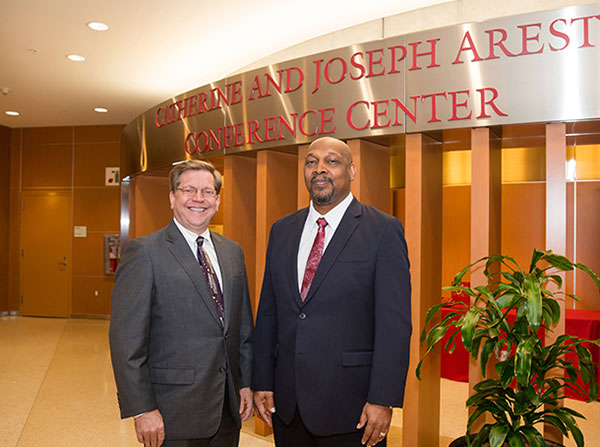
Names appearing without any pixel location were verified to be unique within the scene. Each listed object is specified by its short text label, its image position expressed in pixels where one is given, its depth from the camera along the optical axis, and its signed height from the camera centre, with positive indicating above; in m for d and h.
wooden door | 9.29 -0.43
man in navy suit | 1.86 -0.33
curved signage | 2.81 +0.90
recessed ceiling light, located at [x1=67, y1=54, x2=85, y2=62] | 5.62 +1.85
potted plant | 2.38 -0.56
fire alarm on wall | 9.12 +0.93
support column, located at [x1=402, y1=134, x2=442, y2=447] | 3.28 -0.21
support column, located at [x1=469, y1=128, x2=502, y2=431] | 3.10 +0.17
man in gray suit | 1.90 -0.37
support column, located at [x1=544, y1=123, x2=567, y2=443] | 2.91 +0.21
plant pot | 2.68 -1.10
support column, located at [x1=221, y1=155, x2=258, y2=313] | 4.35 +0.23
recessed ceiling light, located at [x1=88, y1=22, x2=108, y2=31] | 4.74 +1.85
